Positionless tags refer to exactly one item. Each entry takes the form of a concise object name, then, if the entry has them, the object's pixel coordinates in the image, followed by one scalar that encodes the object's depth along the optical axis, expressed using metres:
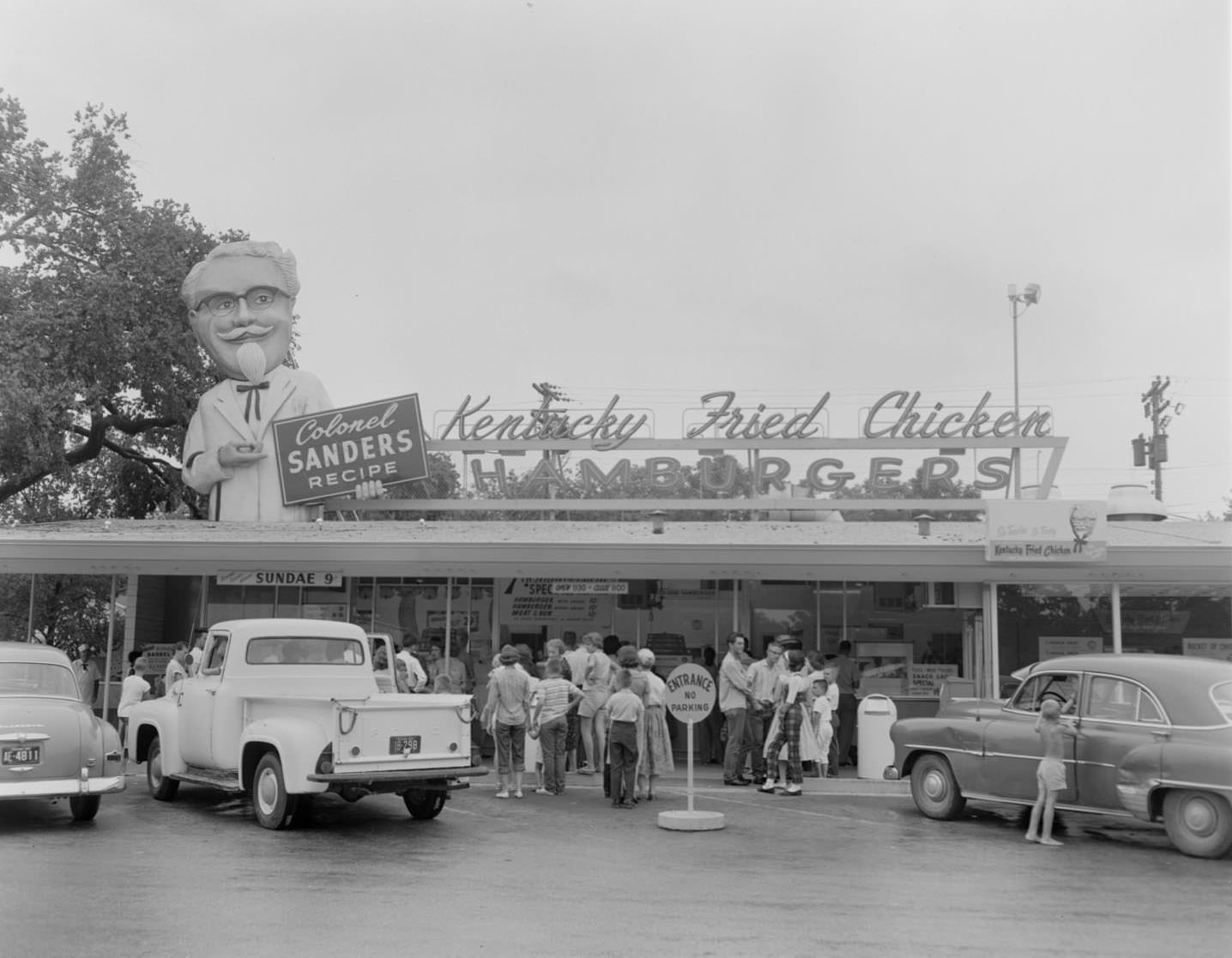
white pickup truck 10.51
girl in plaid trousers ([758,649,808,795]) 13.36
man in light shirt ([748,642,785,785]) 14.13
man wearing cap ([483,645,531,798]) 12.96
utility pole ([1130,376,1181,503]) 43.97
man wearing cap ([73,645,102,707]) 18.03
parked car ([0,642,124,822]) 10.36
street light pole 37.09
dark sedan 9.76
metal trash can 15.05
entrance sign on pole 11.96
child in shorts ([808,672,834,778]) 13.90
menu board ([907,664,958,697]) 18.62
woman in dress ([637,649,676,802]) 13.09
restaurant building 16.67
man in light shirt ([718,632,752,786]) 14.19
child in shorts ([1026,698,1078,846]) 10.38
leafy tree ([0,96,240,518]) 24.94
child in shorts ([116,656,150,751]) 14.82
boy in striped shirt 13.13
